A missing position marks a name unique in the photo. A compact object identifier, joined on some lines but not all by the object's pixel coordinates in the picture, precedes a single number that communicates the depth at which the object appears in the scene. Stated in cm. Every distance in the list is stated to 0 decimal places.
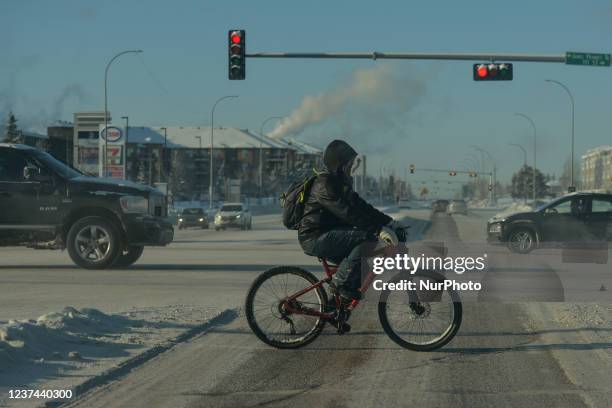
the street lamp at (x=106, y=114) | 4511
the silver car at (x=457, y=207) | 8395
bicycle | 807
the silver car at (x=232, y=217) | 4666
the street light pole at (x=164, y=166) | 13230
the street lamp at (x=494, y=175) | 11449
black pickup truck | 1644
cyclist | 798
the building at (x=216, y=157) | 15800
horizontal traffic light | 2456
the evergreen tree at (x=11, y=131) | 9394
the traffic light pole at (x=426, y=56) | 2353
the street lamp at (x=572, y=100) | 5236
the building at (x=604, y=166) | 18868
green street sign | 2397
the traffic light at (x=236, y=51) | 2384
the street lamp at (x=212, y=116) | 6600
